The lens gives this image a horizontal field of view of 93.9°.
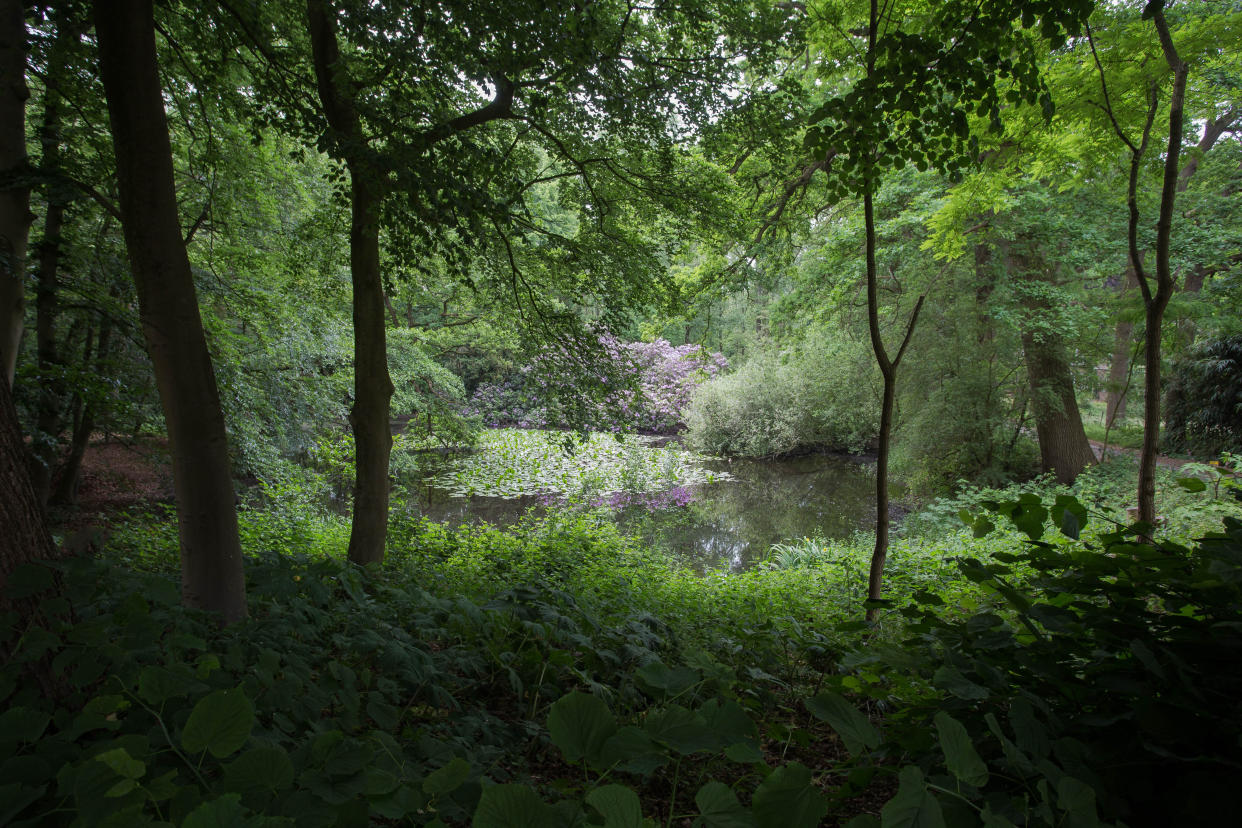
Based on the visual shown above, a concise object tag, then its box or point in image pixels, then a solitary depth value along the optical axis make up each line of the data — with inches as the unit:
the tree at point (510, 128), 119.1
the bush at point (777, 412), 561.0
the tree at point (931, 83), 92.8
